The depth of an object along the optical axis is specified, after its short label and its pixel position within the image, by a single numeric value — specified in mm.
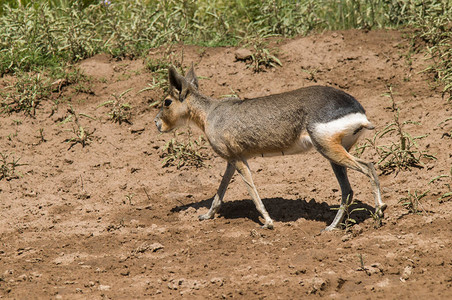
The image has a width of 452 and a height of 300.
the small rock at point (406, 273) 10352
